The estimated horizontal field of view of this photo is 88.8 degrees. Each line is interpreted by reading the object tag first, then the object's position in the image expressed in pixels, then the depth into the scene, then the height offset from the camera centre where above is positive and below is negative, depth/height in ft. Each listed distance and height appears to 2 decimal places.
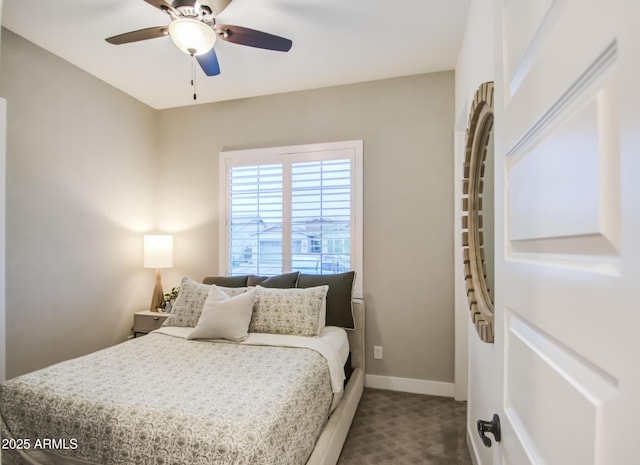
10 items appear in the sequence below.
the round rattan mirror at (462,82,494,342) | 4.84 +0.37
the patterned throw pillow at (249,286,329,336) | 8.06 -1.93
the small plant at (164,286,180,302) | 11.21 -2.13
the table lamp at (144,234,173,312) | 11.07 -0.75
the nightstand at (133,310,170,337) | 10.48 -2.83
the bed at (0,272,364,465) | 4.12 -2.50
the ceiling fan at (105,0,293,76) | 5.73 +3.93
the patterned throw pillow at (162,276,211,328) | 8.65 -1.92
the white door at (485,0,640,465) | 1.13 +0.02
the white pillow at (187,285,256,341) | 7.64 -2.01
